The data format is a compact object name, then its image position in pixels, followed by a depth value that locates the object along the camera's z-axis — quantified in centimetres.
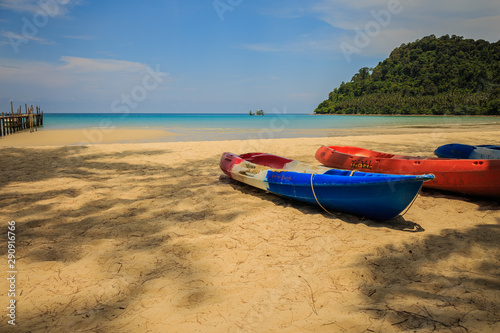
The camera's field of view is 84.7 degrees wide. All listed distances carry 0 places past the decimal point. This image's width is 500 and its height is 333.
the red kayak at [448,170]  466
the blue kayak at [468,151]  693
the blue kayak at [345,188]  357
